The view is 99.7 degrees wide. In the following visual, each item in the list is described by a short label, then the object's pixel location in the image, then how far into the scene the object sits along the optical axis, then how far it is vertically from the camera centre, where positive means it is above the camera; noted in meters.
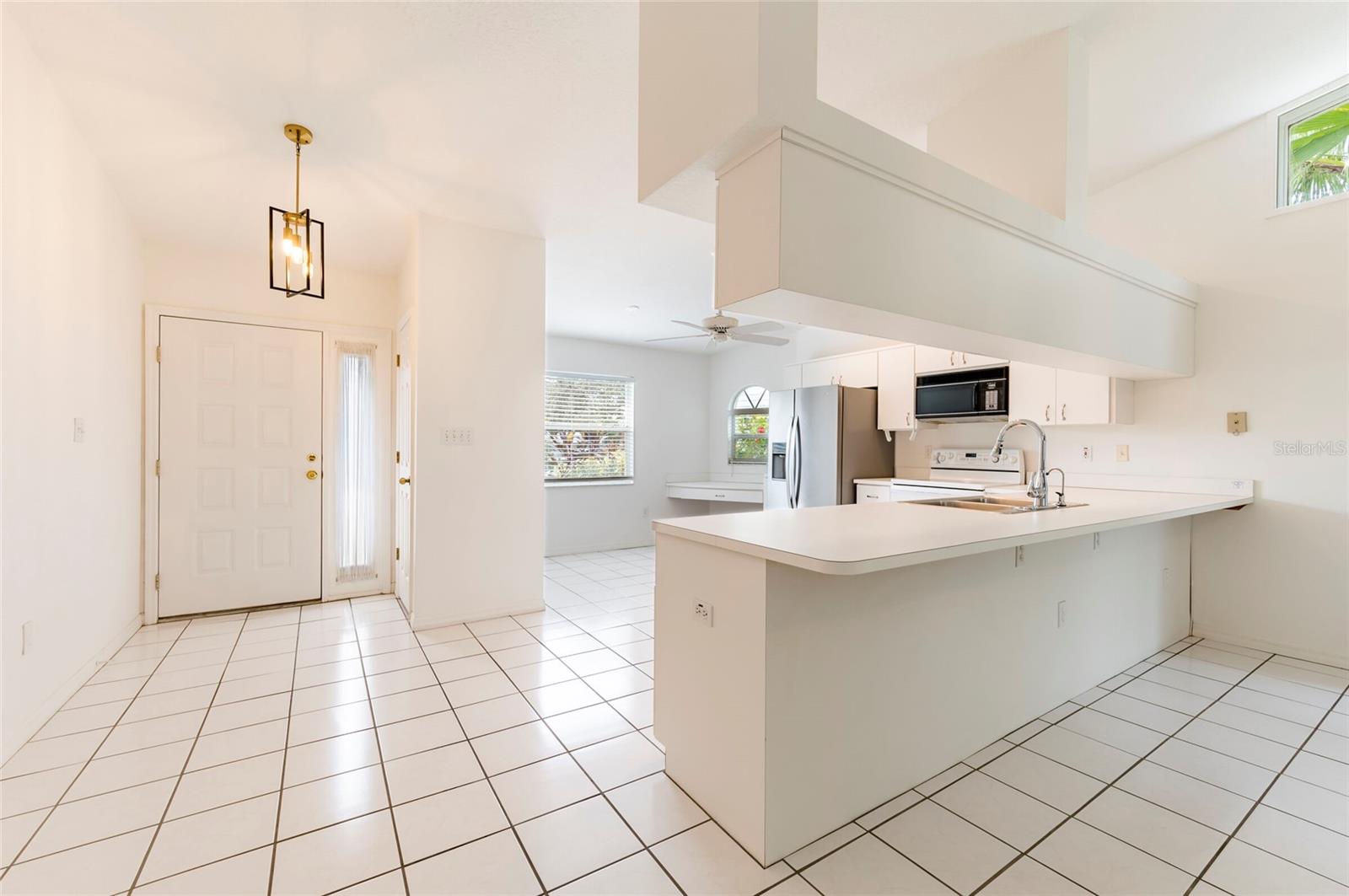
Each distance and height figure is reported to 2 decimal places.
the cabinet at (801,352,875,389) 4.93 +0.68
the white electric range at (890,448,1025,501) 4.09 -0.21
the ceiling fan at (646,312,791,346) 4.12 +0.86
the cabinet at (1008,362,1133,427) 3.46 +0.32
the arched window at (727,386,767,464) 7.02 +0.23
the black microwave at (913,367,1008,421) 4.00 +0.38
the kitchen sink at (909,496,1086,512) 2.76 -0.30
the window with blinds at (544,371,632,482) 6.55 +0.20
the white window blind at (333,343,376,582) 4.38 -0.15
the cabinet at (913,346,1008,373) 4.11 +0.65
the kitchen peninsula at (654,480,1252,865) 1.58 -0.67
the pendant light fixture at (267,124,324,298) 2.49 +0.92
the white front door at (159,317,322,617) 3.83 -0.17
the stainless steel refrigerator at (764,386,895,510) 4.75 +0.00
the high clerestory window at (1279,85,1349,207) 2.93 +1.60
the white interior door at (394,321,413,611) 3.84 -0.16
